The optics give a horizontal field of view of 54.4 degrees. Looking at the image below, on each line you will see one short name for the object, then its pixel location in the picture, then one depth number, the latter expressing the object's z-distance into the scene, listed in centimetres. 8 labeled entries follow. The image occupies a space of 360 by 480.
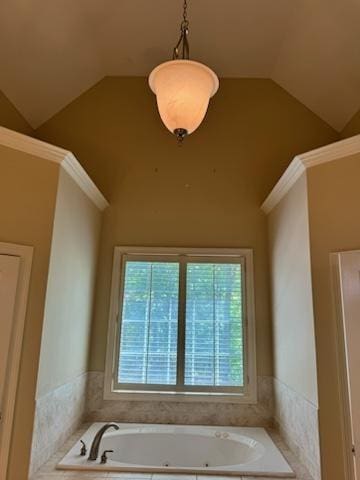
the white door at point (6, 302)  205
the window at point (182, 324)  318
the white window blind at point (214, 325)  319
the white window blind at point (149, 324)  321
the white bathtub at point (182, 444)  276
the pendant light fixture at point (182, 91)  168
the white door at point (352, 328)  186
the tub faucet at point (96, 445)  234
